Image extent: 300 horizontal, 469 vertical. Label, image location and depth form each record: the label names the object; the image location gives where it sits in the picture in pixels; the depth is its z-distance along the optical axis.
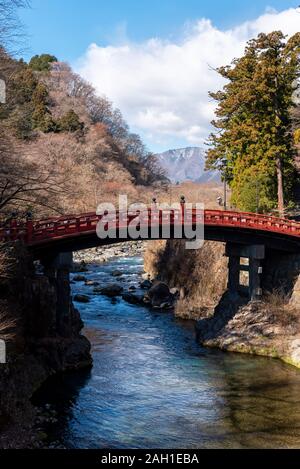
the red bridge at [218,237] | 27.60
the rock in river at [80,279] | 49.59
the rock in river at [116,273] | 52.84
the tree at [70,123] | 78.88
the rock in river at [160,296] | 41.03
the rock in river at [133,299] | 42.01
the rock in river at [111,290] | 44.06
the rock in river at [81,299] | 41.19
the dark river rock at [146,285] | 47.29
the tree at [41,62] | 97.62
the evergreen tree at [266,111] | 39.16
